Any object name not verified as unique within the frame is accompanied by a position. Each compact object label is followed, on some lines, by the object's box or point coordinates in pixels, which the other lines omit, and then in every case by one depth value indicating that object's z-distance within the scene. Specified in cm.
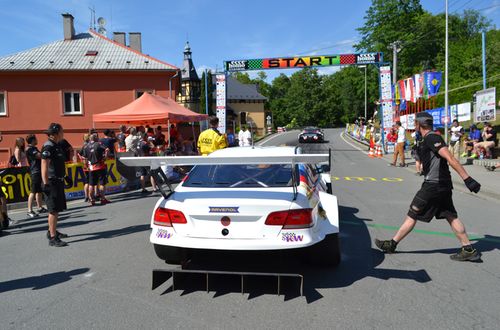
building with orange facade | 2892
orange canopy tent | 1612
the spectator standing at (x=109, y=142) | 1155
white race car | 405
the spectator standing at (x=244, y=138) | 2417
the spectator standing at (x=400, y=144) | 1736
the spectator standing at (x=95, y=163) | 986
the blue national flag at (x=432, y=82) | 2325
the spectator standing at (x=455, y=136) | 1761
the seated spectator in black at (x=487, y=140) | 1670
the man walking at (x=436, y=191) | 512
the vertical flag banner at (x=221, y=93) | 2698
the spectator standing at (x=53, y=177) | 612
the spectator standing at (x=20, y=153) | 984
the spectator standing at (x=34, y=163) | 836
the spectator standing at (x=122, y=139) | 1362
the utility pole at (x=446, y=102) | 2067
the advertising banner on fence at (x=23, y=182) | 1011
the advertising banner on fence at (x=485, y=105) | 1681
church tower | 4800
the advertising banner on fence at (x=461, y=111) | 2539
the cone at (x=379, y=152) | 2337
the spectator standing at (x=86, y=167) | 1010
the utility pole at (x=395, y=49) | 3056
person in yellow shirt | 899
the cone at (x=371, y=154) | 2358
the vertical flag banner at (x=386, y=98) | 2488
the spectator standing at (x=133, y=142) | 1214
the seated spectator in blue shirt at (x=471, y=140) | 1789
